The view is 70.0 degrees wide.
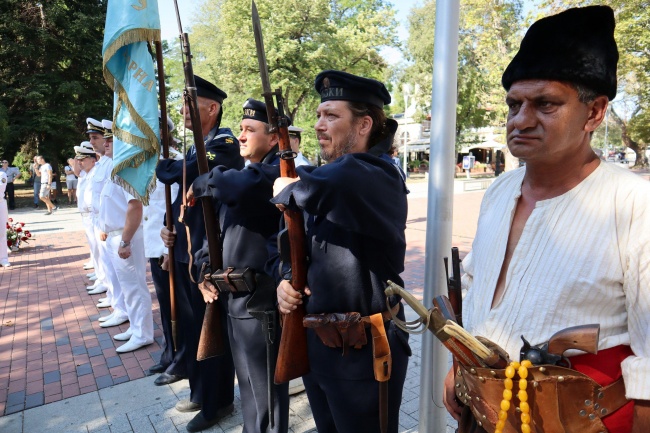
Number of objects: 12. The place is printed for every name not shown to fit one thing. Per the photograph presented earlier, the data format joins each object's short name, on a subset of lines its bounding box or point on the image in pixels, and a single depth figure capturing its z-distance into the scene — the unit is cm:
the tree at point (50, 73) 2194
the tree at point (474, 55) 2114
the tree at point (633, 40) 1242
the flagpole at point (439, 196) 261
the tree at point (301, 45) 2266
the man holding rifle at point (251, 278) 272
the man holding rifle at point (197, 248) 336
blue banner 346
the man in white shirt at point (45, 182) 1780
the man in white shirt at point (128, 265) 514
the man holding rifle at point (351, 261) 197
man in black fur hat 127
